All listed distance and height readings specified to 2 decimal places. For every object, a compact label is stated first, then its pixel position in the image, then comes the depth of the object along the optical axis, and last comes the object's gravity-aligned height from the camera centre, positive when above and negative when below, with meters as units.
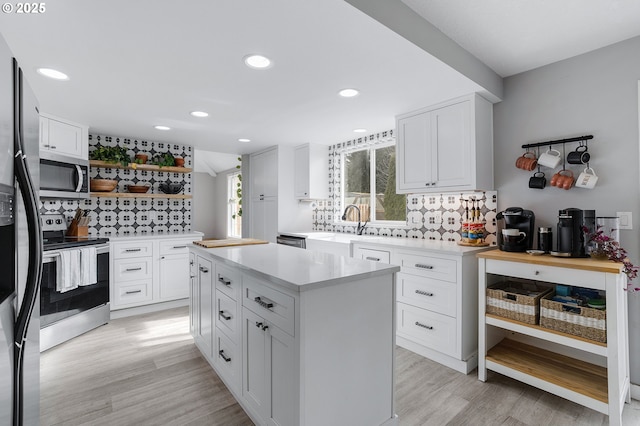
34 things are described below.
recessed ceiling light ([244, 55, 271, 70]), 1.96 +0.99
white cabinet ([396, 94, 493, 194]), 2.55 +0.59
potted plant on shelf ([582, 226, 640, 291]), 1.86 -0.23
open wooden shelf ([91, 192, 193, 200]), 3.69 +0.26
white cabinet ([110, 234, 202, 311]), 3.54 -0.68
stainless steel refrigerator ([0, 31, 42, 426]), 0.88 -0.09
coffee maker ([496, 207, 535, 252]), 2.30 -0.10
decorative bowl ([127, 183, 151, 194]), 3.97 +0.34
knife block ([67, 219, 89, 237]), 3.48 -0.16
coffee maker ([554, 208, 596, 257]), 2.01 -0.10
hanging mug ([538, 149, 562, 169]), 2.33 +0.42
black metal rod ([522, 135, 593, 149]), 2.25 +0.55
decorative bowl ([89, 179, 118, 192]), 3.72 +0.37
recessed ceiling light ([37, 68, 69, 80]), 2.10 +0.99
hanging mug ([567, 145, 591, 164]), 2.23 +0.41
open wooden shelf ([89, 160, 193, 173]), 3.72 +0.62
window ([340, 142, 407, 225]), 3.77 +0.38
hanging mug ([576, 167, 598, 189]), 2.16 +0.24
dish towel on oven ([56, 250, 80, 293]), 2.78 -0.50
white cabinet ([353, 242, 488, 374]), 2.37 -0.73
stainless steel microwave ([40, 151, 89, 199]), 3.01 +0.40
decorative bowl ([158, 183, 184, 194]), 4.21 +0.37
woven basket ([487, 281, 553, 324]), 2.05 -0.61
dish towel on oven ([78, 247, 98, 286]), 2.97 -0.49
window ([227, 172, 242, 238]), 7.74 +0.17
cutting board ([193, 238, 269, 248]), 2.49 -0.23
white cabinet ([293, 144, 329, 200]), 4.36 +0.61
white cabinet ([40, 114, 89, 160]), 3.06 +0.83
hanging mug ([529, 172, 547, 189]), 2.41 +0.26
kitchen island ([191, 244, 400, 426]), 1.35 -0.61
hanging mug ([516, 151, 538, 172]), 2.47 +0.42
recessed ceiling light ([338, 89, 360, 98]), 2.48 +0.99
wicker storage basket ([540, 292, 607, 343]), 1.79 -0.64
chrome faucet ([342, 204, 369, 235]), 3.95 -0.09
